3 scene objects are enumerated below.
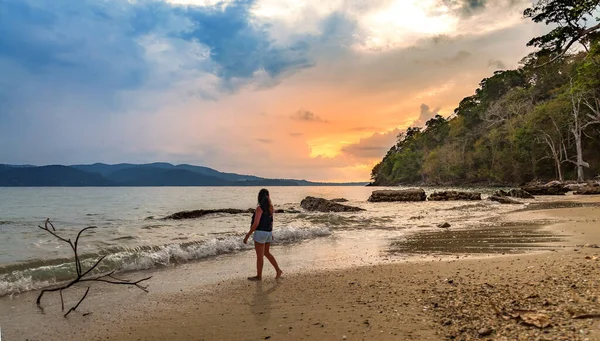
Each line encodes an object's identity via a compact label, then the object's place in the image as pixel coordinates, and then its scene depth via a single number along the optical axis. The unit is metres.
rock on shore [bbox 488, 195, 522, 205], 29.32
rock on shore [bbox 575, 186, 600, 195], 31.92
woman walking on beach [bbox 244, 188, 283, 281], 7.87
